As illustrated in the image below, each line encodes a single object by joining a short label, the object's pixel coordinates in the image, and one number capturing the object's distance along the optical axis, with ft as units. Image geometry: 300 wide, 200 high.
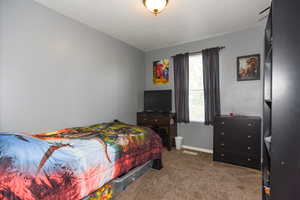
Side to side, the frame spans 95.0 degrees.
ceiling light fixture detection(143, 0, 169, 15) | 6.12
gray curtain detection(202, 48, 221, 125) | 10.23
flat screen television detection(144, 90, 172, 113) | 11.77
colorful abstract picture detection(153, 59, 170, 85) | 12.64
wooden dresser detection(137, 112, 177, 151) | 10.94
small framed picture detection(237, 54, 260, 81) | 9.08
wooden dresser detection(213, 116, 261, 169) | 8.05
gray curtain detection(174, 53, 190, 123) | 11.49
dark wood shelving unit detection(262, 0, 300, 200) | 2.88
